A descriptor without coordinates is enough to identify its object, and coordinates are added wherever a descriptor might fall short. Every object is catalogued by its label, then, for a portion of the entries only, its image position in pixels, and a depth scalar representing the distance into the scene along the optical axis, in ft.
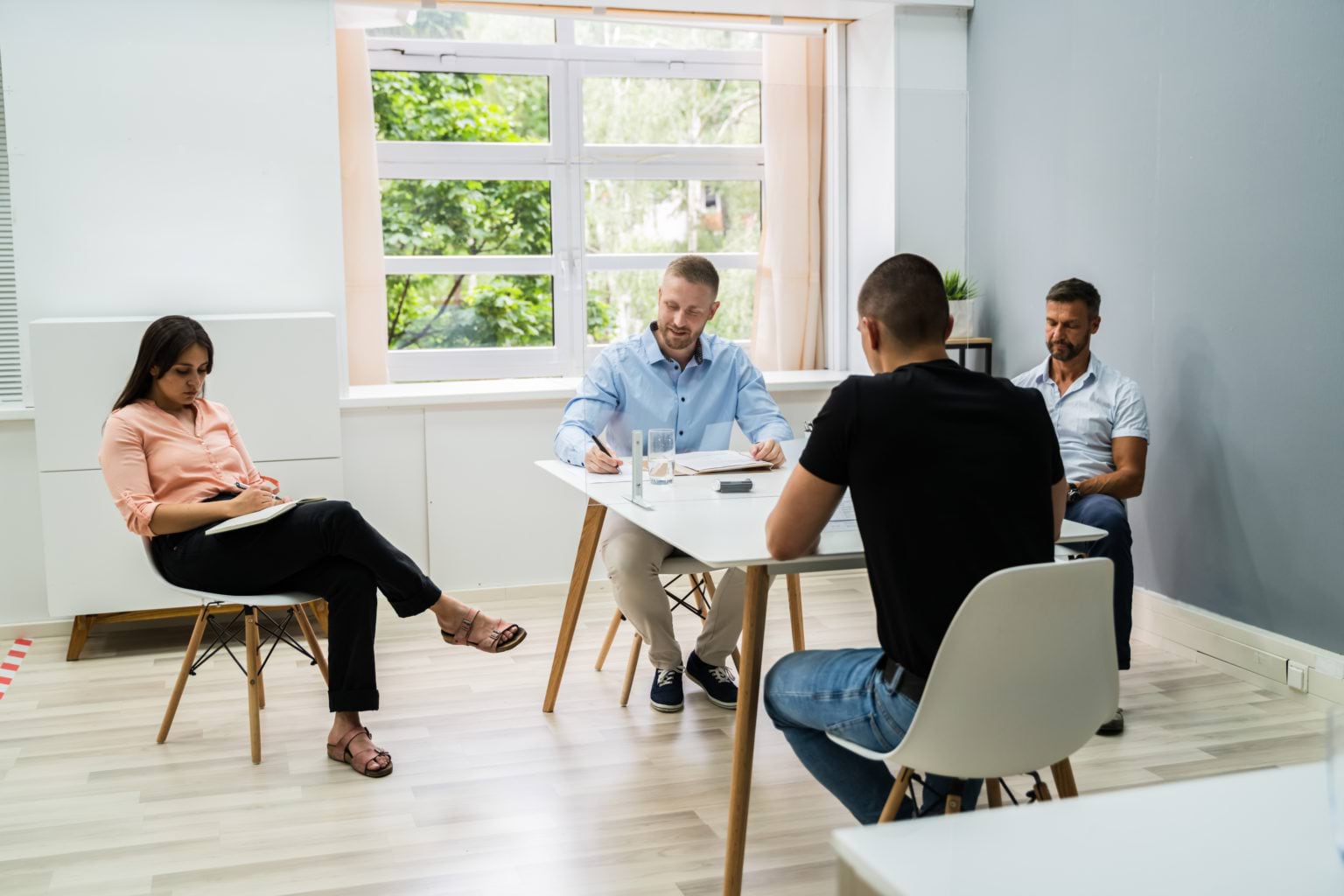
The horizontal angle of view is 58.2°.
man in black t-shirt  6.23
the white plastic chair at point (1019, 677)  5.68
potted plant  15.74
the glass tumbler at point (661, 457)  10.05
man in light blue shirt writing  11.10
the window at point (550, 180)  16.26
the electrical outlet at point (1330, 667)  11.14
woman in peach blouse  10.28
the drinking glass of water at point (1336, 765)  2.79
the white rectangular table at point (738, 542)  7.48
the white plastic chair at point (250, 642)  10.30
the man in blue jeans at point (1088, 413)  11.91
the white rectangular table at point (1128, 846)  3.03
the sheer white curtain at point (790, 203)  17.28
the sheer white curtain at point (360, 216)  15.31
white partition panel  13.01
